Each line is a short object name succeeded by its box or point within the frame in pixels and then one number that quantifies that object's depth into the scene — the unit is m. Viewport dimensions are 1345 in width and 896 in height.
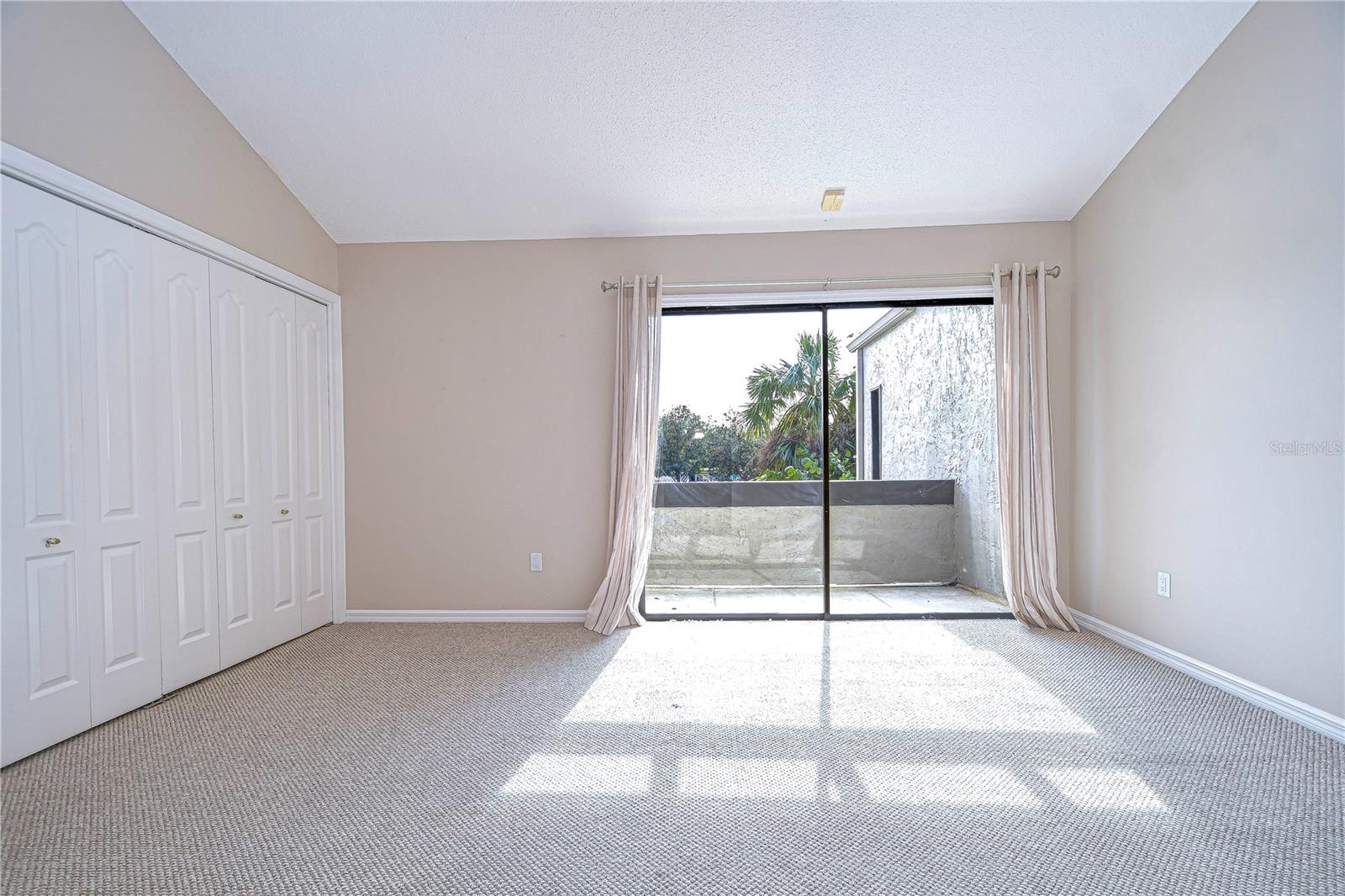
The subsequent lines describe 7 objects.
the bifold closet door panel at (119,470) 2.41
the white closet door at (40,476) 2.13
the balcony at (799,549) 3.94
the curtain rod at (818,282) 3.79
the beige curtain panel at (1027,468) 3.65
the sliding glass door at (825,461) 3.93
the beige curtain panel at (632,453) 3.78
